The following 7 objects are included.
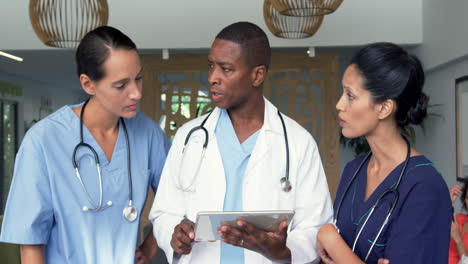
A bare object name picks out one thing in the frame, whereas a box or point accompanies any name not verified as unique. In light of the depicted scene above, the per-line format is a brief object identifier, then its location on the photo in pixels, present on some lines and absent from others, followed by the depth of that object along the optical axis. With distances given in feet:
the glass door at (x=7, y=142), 30.58
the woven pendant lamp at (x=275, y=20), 15.66
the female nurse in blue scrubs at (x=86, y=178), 5.75
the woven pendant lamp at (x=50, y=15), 14.23
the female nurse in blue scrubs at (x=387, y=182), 4.59
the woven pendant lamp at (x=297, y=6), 12.78
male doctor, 5.72
